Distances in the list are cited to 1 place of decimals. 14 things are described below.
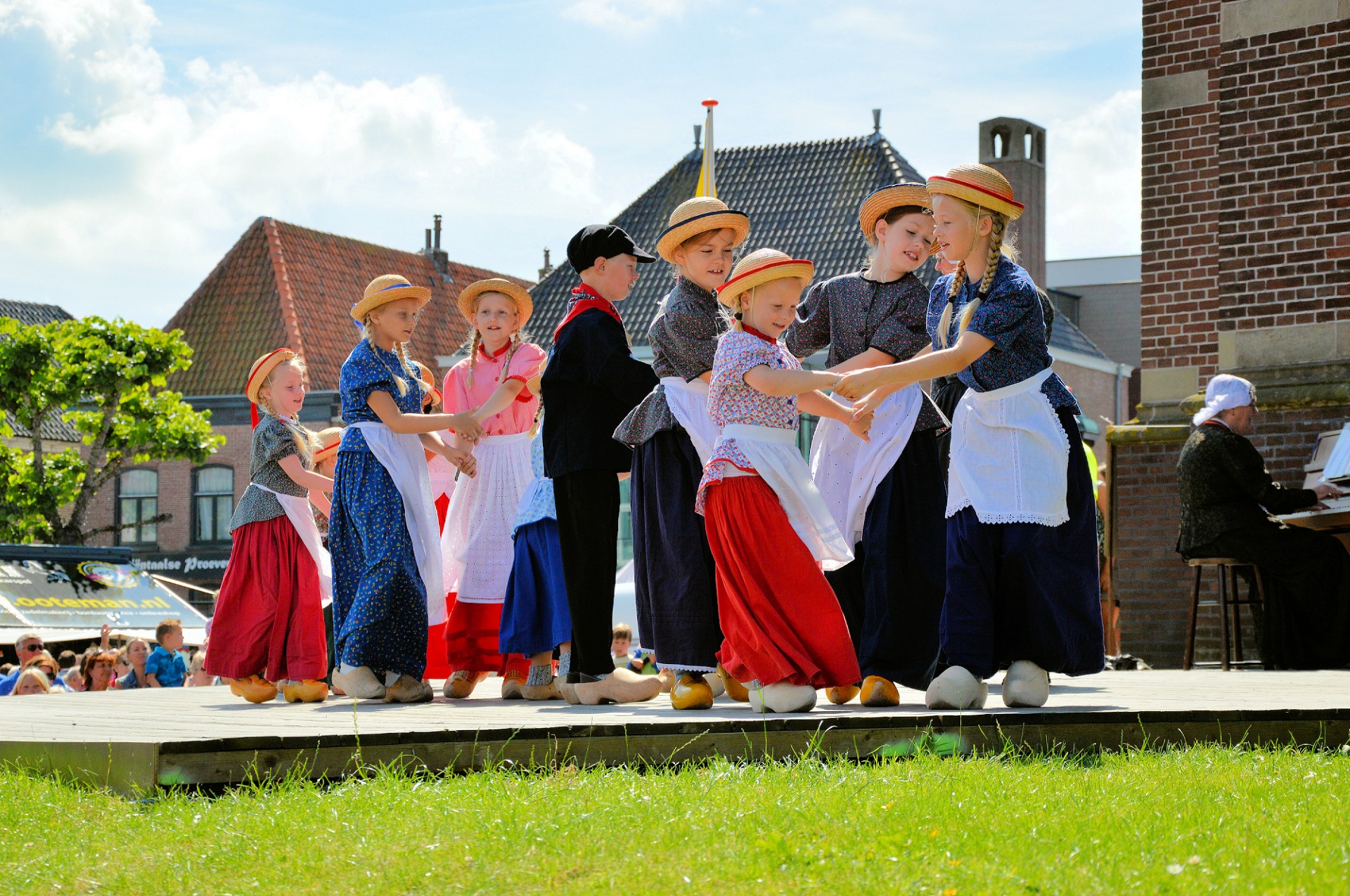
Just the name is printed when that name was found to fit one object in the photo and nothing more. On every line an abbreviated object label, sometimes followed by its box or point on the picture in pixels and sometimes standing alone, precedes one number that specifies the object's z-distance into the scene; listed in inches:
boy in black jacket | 251.9
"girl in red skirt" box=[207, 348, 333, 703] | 300.2
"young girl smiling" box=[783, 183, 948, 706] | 235.5
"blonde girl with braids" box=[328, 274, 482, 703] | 266.7
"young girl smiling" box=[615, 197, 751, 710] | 237.3
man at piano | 381.4
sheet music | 388.5
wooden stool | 393.7
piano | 374.9
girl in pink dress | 291.6
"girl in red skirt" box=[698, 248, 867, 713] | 216.7
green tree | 1248.8
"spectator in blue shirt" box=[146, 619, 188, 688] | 541.6
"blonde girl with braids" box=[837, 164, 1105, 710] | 215.6
